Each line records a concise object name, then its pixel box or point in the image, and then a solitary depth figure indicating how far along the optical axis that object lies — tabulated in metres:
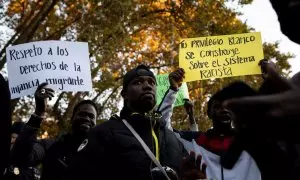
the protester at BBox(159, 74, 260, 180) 3.52
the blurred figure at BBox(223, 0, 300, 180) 0.75
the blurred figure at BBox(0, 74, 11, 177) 1.96
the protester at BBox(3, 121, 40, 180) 3.68
